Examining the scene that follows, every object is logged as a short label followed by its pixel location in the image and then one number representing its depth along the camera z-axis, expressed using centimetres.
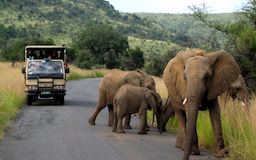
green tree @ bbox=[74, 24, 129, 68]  7025
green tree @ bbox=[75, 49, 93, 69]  5529
